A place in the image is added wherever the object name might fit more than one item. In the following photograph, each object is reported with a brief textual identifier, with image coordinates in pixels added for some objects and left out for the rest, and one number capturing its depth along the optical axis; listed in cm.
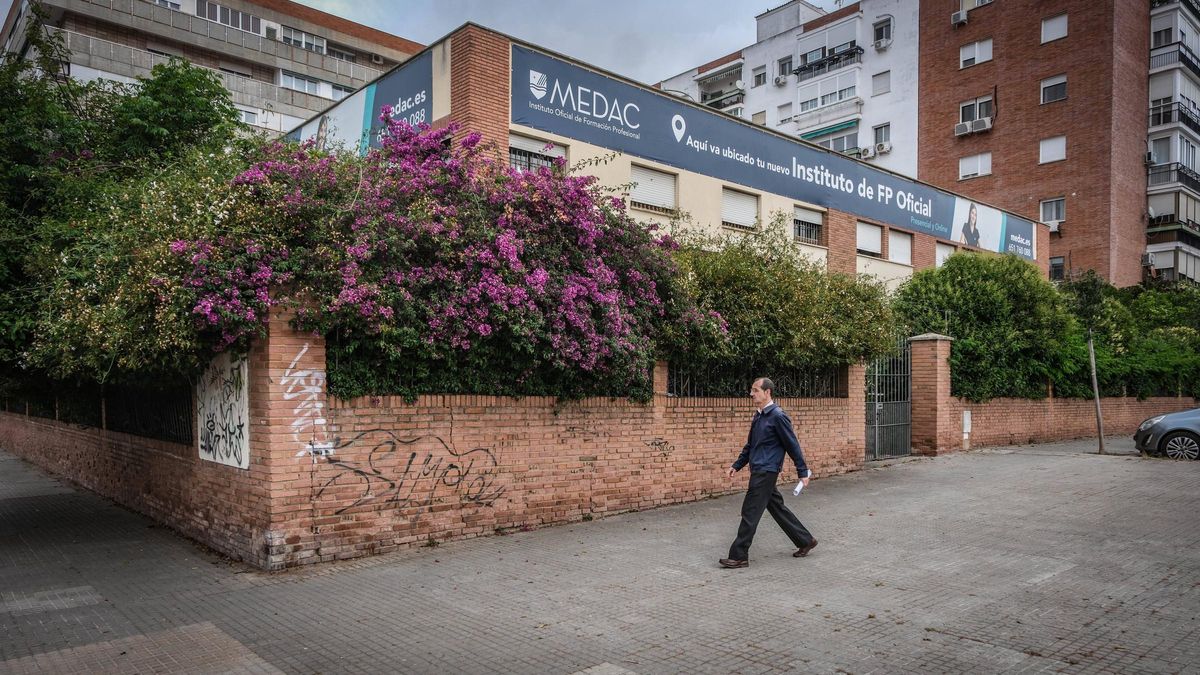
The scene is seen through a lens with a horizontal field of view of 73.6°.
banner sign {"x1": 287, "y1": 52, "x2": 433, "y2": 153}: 1579
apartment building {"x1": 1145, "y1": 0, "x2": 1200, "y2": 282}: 3638
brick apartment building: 3406
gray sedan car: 1529
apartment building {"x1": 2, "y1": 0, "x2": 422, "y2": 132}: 3312
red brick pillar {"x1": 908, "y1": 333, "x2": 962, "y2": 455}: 1634
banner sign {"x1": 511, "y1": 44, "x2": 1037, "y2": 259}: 1570
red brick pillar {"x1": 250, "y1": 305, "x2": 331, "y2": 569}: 736
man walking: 731
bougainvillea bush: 715
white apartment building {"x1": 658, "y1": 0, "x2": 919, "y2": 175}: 4081
